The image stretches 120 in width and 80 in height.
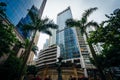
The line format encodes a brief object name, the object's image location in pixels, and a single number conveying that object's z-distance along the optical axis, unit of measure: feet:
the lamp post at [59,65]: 15.25
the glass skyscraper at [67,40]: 115.98
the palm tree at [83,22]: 28.78
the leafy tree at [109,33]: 16.15
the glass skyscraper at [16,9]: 37.90
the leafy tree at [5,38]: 17.54
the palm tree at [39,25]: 28.40
